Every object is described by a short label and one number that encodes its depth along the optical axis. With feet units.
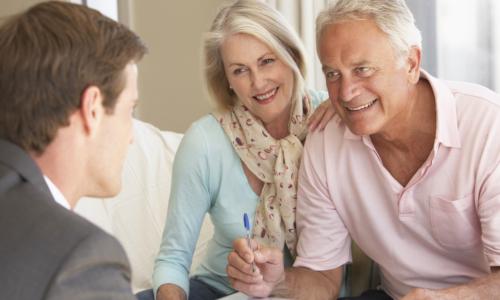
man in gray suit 5.34
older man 7.31
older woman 8.00
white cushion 9.35
